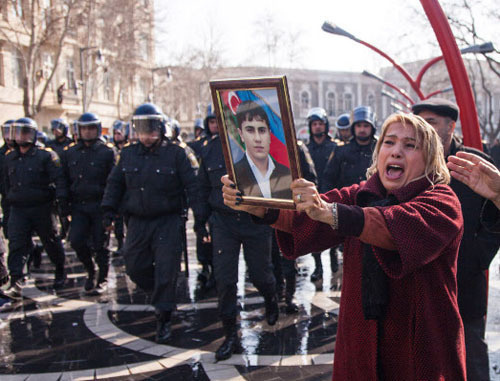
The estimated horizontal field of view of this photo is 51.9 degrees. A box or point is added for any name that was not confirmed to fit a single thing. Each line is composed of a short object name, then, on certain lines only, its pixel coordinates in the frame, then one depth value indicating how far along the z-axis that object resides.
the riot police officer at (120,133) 12.04
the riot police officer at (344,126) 10.16
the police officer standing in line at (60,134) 10.24
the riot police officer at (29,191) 6.88
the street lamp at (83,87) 26.17
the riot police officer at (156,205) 5.15
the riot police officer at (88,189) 6.95
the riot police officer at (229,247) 4.70
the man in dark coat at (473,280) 3.15
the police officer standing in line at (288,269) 5.47
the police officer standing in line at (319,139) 8.48
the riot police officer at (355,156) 6.84
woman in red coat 2.07
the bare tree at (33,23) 21.03
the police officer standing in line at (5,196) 7.63
